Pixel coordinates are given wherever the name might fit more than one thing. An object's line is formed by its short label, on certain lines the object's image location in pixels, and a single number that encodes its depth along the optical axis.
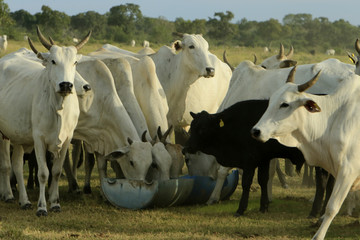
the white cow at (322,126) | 12.58
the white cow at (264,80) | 17.69
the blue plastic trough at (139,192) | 16.19
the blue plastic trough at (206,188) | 17.53
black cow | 15.96
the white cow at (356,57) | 18.59
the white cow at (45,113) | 15.72
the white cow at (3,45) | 57.09
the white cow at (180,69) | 21.61
